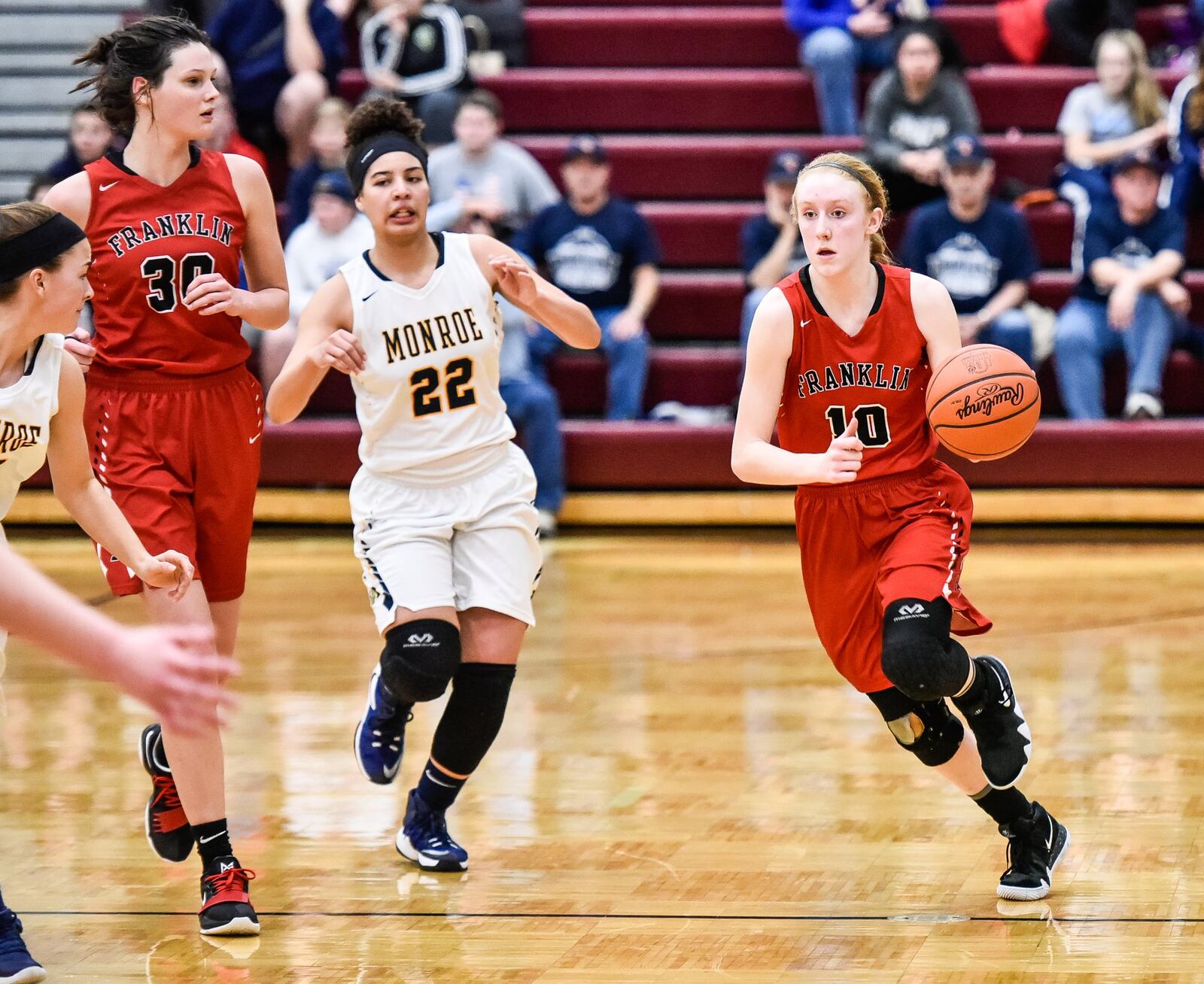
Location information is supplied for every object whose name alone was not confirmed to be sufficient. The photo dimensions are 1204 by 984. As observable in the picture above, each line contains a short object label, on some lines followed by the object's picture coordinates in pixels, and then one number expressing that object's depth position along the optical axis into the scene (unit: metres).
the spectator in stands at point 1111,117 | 18.52
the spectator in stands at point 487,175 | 18.07
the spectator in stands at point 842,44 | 19.98
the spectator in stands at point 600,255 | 17.97
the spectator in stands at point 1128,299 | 17.14
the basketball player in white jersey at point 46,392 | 6.57
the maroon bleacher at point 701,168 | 17.28
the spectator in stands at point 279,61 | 19.64
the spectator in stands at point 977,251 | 17.20
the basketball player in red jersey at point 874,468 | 7.39
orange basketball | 7.21
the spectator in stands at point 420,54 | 19.79
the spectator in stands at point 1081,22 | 20.24
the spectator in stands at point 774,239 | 17.70
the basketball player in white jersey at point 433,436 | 7.99
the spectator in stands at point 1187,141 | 18.16
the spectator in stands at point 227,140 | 17.95
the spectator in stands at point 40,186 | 17.97
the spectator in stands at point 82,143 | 18.17
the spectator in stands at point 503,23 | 20.97
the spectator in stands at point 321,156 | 18.43
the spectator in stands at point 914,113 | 18.61
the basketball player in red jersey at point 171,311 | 7.81
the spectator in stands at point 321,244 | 17.58
